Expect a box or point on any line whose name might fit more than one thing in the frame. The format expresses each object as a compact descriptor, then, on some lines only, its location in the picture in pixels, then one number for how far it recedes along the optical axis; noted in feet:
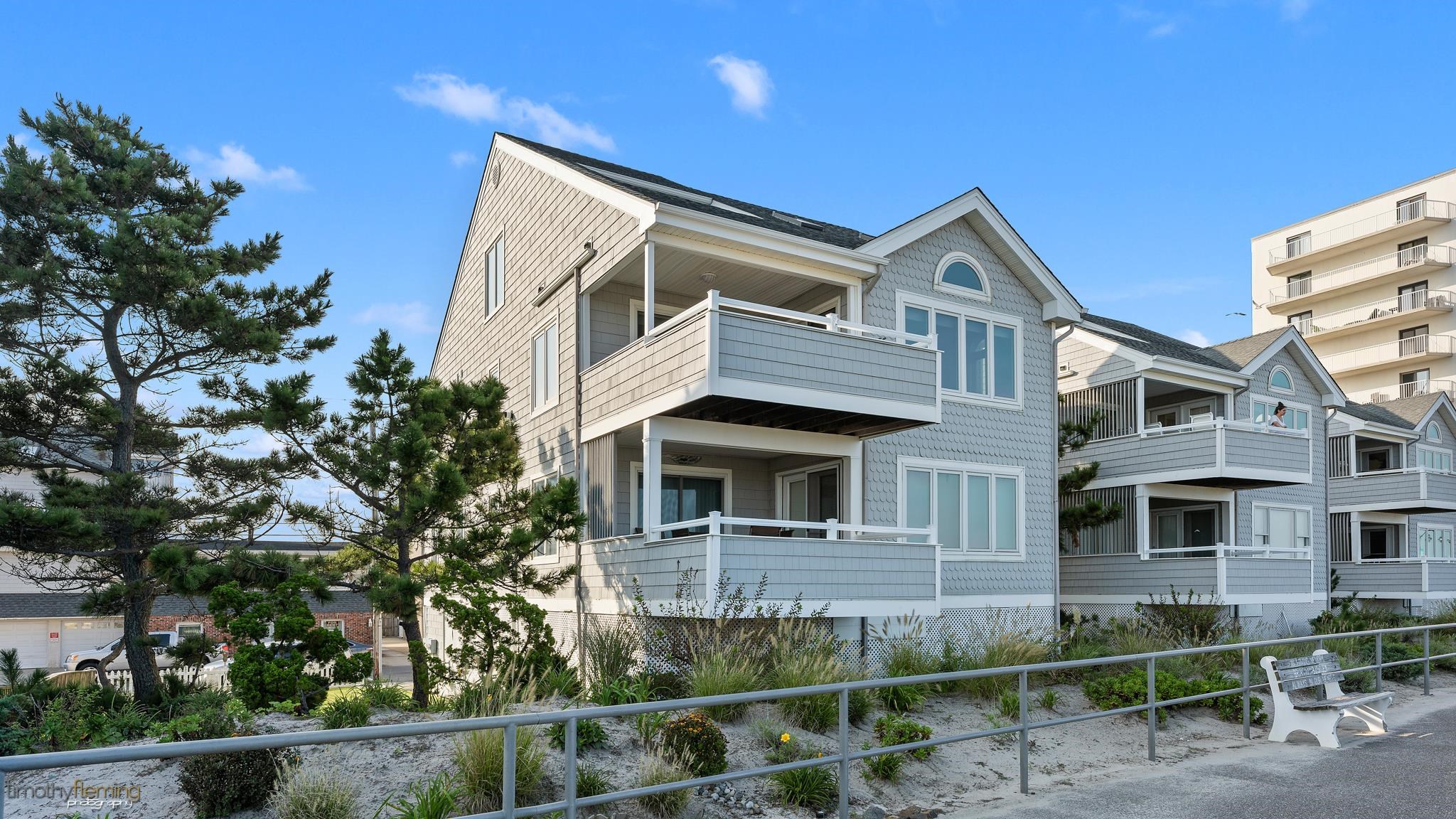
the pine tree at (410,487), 49.06
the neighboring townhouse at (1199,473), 71.87
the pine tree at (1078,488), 73.05
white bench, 36.65
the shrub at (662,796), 26.99
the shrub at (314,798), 23.94
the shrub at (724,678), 35.88
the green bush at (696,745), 29.25
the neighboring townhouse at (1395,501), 96.99
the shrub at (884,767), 31.71
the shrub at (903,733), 33.81
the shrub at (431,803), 23.66
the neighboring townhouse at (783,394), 46.24
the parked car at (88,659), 114.62
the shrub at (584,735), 31.27
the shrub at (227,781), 25.22
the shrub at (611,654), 42.83
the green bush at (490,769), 26.20
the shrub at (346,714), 35.09
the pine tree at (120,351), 51.08
